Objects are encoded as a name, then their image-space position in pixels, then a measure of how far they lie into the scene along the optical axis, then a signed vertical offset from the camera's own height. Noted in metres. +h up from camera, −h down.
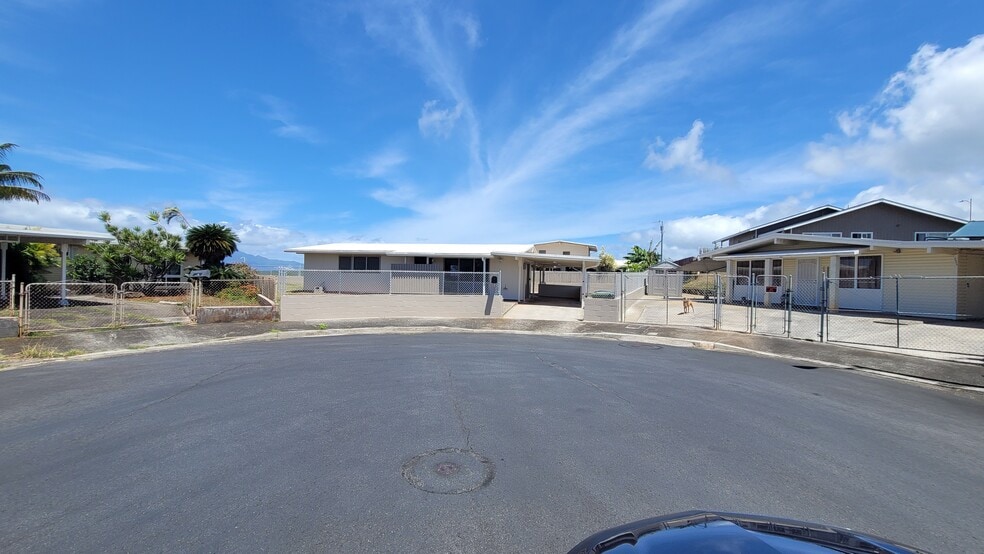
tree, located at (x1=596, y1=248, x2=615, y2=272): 46.81 +1.83
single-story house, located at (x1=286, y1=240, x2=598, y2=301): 24.59 +1.07
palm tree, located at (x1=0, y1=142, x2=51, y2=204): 21.50 +4.17
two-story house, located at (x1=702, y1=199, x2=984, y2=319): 17.31 +1.08
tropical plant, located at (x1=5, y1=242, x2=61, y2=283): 22.12 +0.69
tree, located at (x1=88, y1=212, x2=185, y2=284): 25.89 +1.16
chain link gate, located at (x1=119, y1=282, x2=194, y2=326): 15.88 -1.24
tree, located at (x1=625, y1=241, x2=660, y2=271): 55.93 +3.04
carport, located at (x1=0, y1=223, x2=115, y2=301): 18.75 +1.54
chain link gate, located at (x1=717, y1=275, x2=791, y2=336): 15.70 -1.06
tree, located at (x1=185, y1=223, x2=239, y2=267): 27.39 +1.99
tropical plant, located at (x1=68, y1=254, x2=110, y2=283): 26.34 +0.23
